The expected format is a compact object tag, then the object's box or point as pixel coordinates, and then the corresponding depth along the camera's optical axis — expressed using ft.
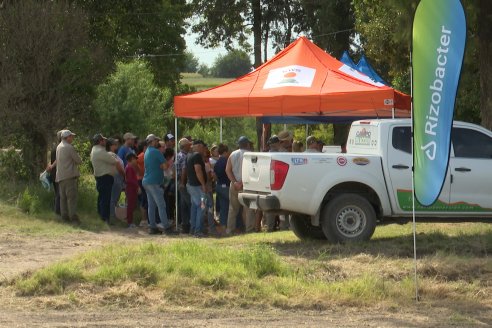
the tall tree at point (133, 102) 142.92
